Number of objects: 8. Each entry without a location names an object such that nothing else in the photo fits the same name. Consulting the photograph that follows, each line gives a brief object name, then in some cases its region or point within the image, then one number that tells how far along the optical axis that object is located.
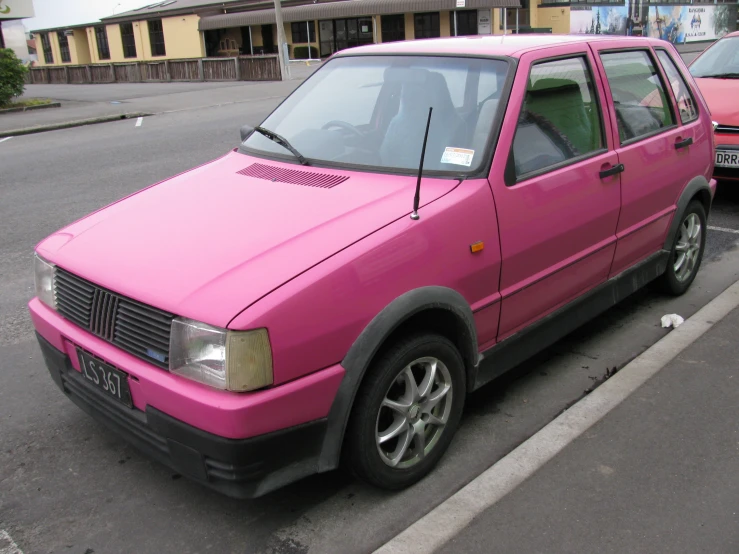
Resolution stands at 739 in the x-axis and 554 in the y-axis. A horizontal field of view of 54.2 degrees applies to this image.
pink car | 2.49
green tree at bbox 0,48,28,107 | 19.14
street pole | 27.11
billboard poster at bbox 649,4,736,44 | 49.22
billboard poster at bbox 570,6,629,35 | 44.41
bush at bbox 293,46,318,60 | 43.56
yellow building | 39.00
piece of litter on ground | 4.59
